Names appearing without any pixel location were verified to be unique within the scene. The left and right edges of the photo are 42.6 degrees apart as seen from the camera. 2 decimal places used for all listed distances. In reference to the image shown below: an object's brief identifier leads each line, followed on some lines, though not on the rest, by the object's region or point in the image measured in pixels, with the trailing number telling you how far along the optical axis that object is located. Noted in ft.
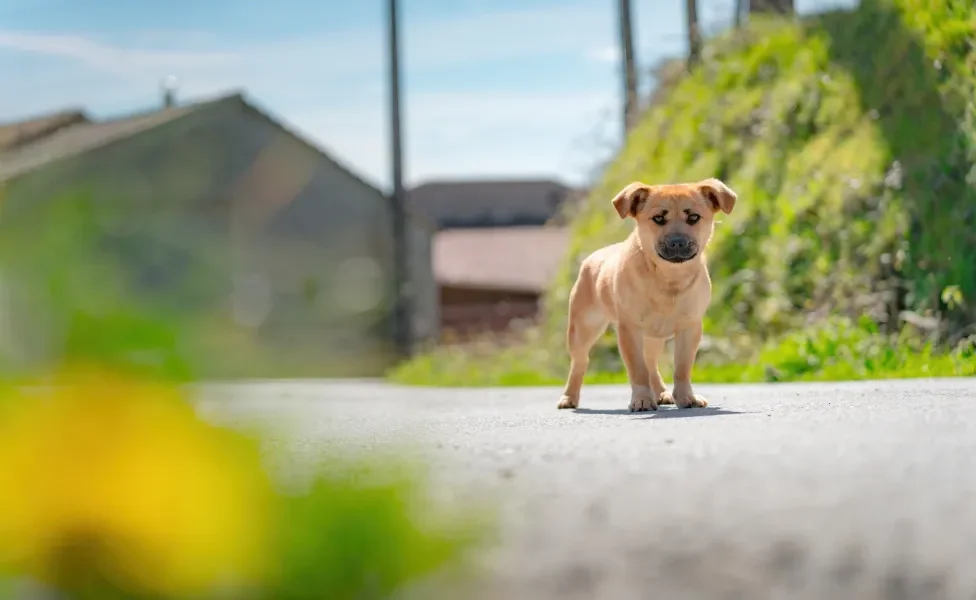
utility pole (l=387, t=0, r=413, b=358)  63.62
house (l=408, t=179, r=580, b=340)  106.11
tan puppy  20.45
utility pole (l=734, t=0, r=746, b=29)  53.01
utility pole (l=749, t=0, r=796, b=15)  52.39
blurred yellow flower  6.01
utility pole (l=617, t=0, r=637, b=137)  62.23
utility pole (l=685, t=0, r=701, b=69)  52.60
